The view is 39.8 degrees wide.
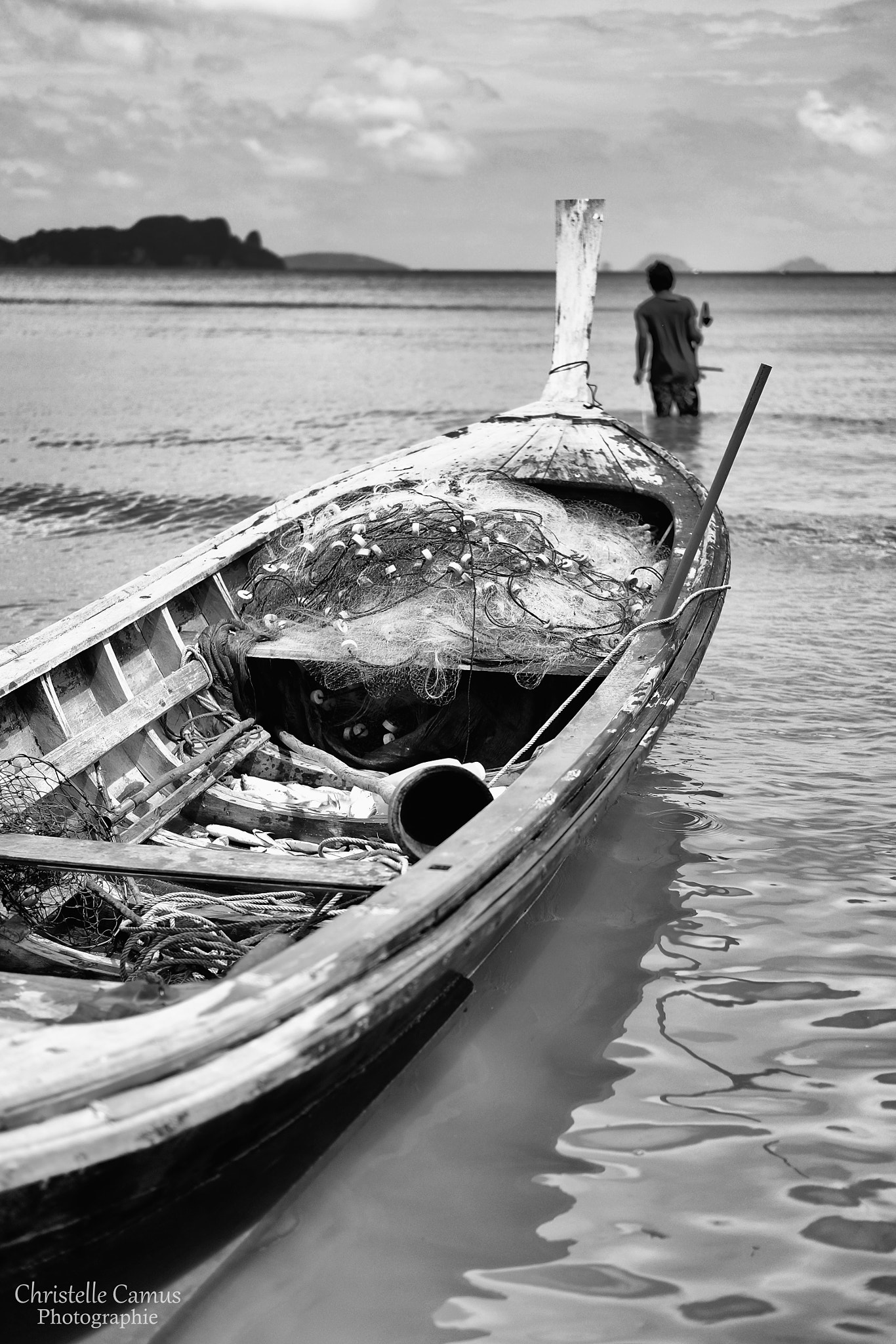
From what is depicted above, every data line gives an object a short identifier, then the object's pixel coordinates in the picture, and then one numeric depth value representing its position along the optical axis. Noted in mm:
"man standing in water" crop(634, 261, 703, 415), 13828
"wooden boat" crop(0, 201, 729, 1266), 2223
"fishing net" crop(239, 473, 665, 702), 5191
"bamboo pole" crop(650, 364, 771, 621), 5230
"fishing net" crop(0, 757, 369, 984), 3562
